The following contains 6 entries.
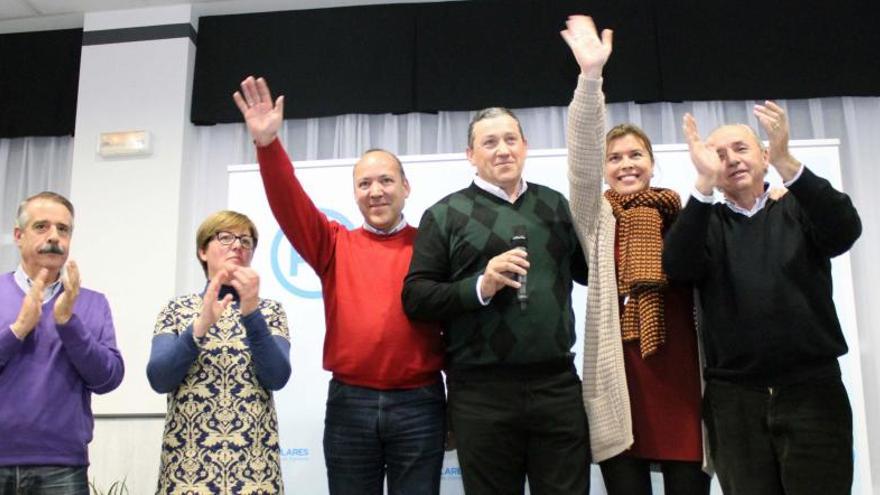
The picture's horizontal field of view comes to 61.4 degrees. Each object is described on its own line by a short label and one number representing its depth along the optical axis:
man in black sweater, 1.74
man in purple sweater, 1.94
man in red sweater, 1.96
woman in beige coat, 1.90
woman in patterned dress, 1.89
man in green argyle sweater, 1.79
